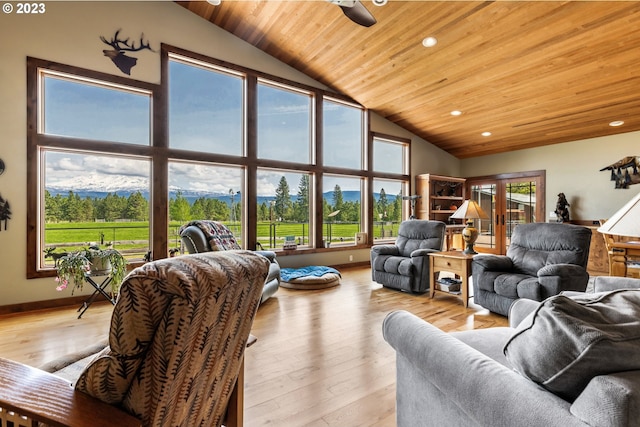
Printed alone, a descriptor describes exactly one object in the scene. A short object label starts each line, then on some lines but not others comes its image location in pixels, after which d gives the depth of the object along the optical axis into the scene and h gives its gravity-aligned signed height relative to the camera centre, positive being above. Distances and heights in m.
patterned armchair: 0.79 -0.39
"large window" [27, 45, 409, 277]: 3.95 +0.81
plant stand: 3.35 -0.87
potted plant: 3.17 -0.53
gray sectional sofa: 0.75 -0.45
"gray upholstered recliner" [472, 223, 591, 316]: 3.00 -0.59
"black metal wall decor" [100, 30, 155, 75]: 4.17 +2.13
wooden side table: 3.74 -0.67
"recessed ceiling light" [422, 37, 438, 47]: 4.32 +2.33
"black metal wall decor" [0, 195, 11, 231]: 3.53 +0.02
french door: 7.02 +0.20
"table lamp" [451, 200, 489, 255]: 4.05 -0.06
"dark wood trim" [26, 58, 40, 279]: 3.68 +0.56
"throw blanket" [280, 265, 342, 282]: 4.82 -0.96
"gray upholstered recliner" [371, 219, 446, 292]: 4.26 -0.65
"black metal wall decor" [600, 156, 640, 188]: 5.48 +0.69
